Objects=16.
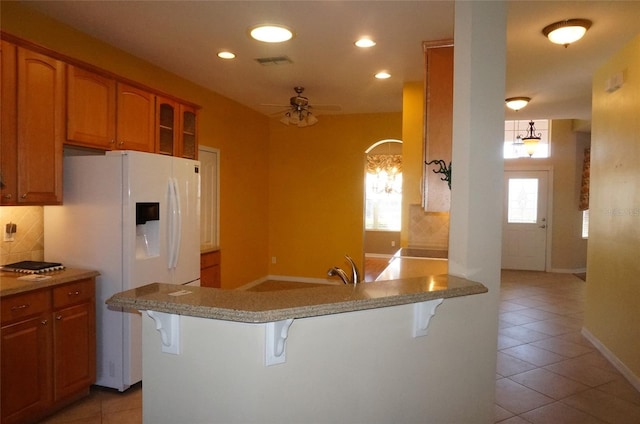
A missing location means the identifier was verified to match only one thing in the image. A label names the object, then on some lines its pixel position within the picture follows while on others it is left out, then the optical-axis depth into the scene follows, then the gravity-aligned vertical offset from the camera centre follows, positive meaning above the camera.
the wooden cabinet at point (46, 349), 2.39 -0.95
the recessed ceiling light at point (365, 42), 3.37 +1.34
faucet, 2.47 -0.43
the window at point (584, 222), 7.88 -0.29
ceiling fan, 4.75 +1.04
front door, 8.00 -0.28
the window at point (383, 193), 10.11 +0.27
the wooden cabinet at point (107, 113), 2.96 +0.68
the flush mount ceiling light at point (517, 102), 5.07 +1.28
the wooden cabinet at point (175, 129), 3.84 +0.70
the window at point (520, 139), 7.93 +1.30
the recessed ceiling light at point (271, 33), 3.10 +1.29
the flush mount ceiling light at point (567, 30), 2.90 +1.25
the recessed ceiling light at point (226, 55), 3.76 +1.35
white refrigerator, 2.98 -0.26
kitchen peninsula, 1.56 -0.60
